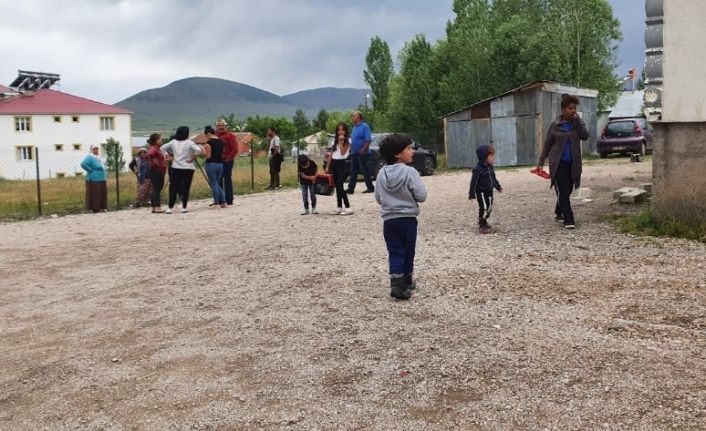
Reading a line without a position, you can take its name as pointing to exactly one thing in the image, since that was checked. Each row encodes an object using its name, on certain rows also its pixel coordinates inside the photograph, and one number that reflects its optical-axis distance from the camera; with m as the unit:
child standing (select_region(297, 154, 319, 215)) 11.86
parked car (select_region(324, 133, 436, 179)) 23.64
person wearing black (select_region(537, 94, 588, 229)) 8.86
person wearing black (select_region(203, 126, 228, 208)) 14.27
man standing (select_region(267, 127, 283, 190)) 19.58
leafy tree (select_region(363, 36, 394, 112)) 81.44
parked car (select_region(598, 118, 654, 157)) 28.20
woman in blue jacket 15.56
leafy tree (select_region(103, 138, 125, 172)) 37.58
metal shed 28.53
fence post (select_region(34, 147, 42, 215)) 15.94
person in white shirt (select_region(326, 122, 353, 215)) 12.06
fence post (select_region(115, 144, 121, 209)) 16.83
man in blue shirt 14.20
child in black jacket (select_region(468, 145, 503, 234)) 9.09
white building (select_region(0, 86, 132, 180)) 72.50
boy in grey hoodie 6.02
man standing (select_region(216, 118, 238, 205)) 14.78
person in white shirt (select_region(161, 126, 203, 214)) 13.54
